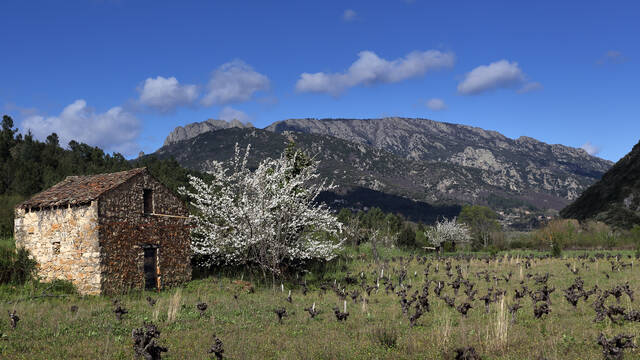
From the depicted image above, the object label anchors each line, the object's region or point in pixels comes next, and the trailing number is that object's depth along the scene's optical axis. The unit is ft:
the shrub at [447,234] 265.34
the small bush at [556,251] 168.55
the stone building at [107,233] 79.71
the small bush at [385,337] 46.05
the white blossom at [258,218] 97.14
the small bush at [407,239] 245.22
